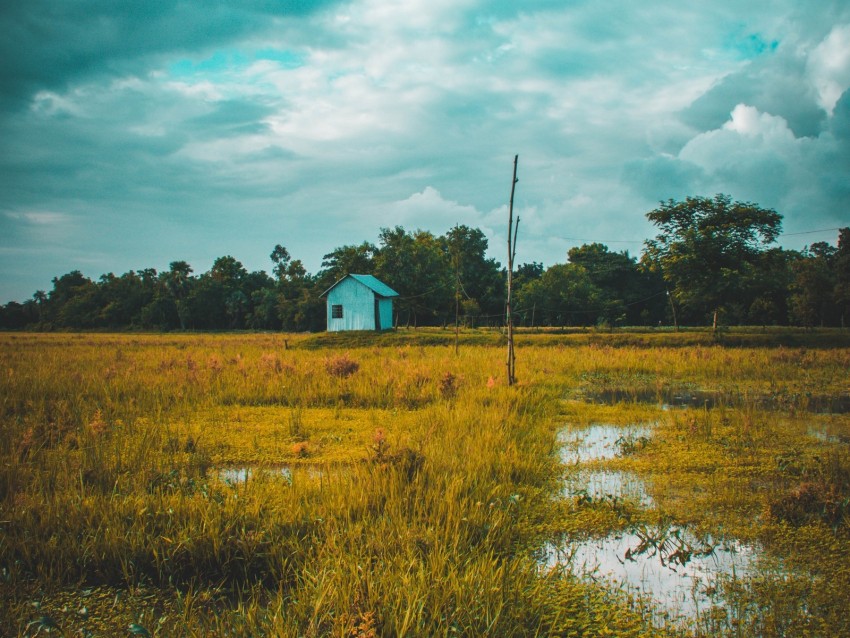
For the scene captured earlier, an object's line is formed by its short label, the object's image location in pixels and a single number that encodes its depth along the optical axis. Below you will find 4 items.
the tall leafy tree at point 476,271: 55.12
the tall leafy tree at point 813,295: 42.66
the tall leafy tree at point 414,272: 41.00
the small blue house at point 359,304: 34.81
